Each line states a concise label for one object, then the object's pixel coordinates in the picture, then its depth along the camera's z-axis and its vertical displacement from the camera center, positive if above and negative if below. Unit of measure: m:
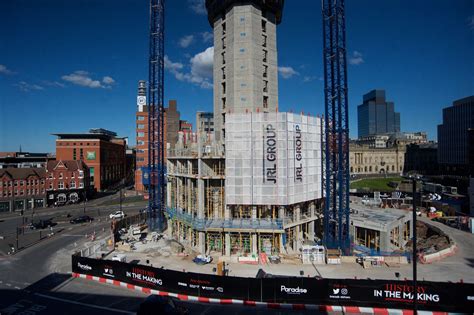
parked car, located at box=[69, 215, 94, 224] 54.26 -11.05
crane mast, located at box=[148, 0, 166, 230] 50.50 +12.06
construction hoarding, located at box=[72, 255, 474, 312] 19.81 -9.79
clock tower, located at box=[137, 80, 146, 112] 159.49 +39.31
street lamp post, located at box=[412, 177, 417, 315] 14.38 -3.05
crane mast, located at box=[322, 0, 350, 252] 37.78 +3.24
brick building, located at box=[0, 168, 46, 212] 67.94 -6.39
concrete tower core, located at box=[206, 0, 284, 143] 46.72 +17.76
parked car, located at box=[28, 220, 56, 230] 49.99 -11.06
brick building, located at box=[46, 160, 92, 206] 74.94 -5.28
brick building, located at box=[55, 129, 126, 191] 91.12 +2.85
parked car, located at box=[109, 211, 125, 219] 58.03 -10.96
